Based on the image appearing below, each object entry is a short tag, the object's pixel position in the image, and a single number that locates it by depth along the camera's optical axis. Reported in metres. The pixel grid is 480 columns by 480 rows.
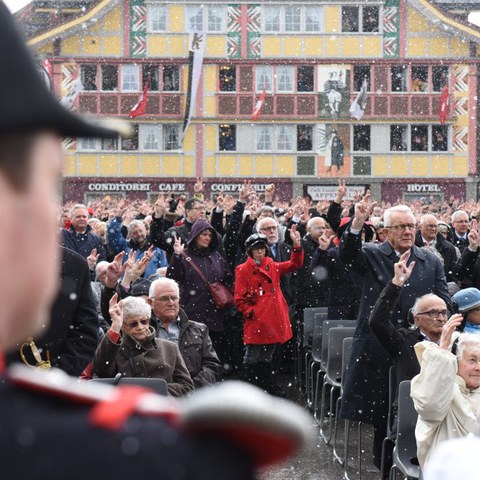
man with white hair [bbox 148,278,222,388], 7.59
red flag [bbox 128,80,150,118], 39.28
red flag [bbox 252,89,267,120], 40.38
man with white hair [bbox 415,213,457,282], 12.17
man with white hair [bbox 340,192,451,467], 7.21
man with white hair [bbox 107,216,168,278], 11.36
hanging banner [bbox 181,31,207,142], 34.47
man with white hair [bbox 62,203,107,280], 11.37
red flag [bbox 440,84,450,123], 40.38
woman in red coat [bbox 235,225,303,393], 10.40
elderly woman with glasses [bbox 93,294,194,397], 6.46
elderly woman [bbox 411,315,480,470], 5.24
